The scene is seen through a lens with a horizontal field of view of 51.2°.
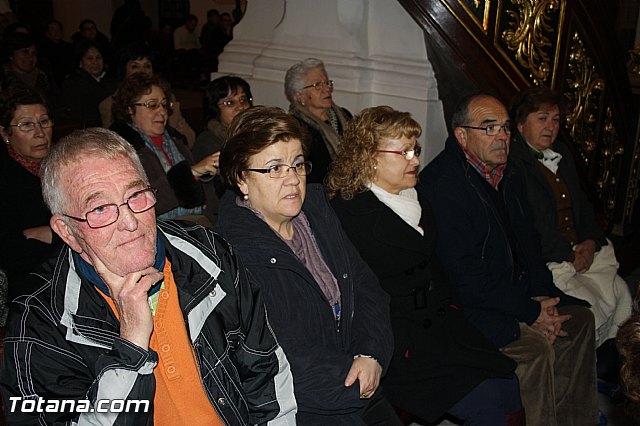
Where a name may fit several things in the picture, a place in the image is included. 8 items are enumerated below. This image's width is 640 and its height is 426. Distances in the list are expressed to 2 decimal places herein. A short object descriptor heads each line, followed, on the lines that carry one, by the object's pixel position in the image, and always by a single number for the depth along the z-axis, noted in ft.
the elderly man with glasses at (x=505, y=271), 9.71
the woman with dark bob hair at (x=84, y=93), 20.97
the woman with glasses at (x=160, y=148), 11.06
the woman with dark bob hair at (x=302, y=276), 7.58
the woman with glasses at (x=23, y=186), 9.35
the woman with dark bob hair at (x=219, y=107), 13.12
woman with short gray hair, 13.52
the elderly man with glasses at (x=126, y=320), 5.57
